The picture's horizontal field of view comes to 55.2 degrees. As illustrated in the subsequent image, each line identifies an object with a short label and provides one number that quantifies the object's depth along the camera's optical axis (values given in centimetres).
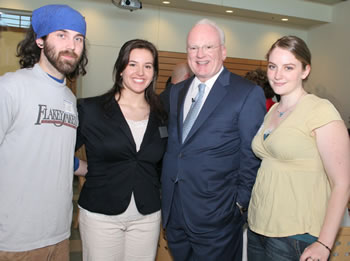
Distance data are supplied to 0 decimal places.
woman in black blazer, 199
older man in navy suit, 201
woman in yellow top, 159
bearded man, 163
